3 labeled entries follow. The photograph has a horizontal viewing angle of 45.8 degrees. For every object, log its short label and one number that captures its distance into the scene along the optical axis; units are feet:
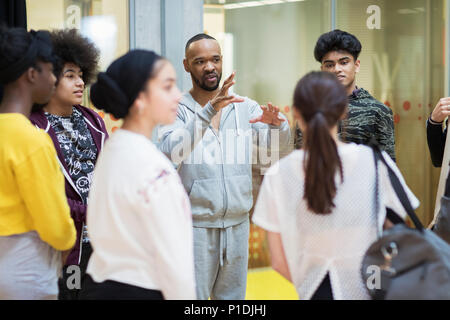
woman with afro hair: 9.59
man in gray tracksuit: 10.28
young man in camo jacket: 10.70
